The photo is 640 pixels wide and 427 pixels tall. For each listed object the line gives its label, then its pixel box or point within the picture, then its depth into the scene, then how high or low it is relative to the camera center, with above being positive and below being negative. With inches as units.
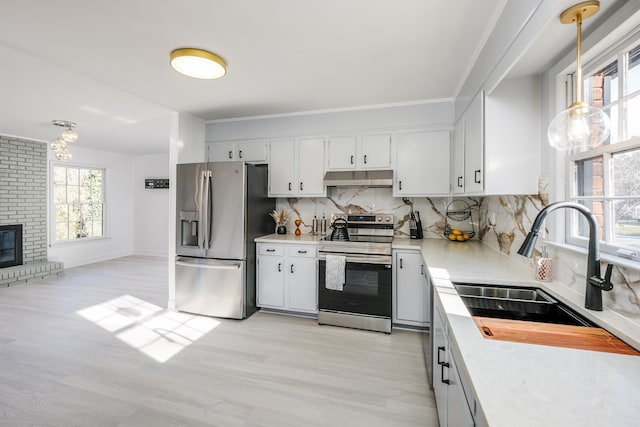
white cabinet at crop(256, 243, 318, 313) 128.4 -29.1
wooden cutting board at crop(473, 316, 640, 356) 36.6 -16.4
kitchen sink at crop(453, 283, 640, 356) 37.7 -16.5
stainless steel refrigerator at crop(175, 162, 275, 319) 128.5 -11.4
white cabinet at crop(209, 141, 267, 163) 148.3 +31.5
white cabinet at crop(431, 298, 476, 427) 36.3 -26.5
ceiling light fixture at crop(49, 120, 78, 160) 155.9 +38.1
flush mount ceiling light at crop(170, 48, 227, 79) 85.6 +45.1
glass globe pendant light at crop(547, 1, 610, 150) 38.9 +12.4
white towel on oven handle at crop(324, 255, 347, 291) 118.0 -23.8
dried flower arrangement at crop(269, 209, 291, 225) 151.9 -2.0
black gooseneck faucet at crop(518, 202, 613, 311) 44.0 -6.3
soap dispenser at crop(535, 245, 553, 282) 62.8 -11.7
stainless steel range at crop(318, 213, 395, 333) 115.0 -28.5
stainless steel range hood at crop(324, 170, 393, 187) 127.2 +15.5
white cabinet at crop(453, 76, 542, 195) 73.2 +19.7
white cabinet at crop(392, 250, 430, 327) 114.7 -29.8
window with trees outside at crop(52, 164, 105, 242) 225.8 +6.9
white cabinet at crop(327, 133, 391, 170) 131.6 +27.8
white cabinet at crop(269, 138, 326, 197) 140.0 +21.9
